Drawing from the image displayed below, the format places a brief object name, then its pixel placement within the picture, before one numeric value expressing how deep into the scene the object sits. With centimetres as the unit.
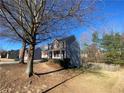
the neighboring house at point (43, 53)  2151
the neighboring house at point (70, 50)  1383
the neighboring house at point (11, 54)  2490
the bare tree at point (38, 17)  554
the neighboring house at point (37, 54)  2176
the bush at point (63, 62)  1030
